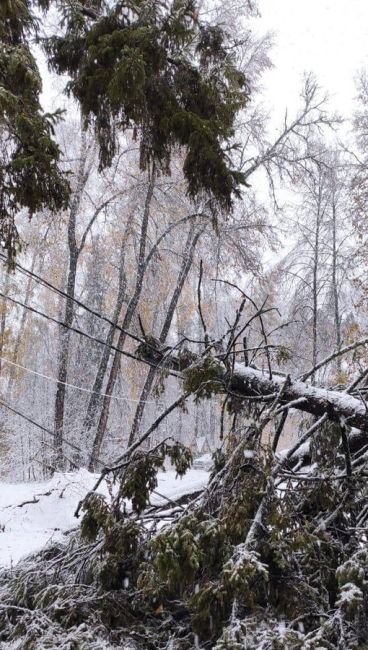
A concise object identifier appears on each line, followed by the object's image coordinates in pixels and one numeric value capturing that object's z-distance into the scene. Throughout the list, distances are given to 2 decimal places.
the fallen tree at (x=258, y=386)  2.63
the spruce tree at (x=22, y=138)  3.04
